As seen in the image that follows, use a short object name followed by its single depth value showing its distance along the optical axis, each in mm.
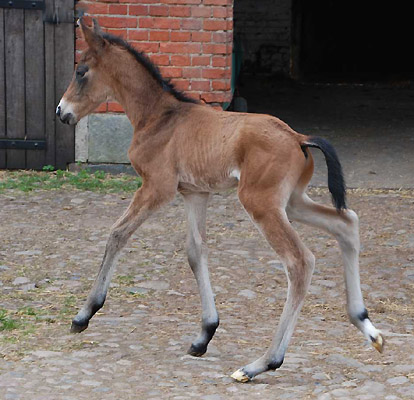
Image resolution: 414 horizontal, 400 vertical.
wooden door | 17112
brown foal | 8327
